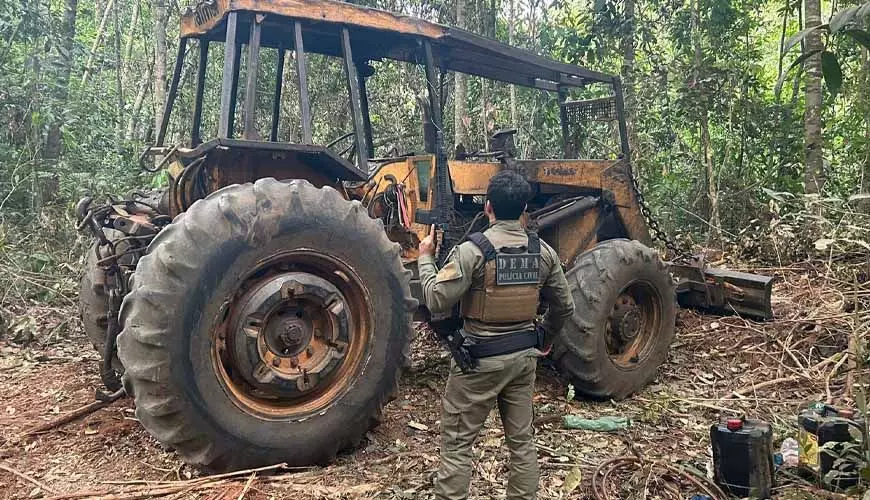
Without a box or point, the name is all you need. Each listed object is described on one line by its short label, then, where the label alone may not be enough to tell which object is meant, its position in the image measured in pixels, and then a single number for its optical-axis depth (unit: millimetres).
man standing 3041
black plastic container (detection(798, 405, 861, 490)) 3064
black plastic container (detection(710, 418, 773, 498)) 3205
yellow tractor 3188
